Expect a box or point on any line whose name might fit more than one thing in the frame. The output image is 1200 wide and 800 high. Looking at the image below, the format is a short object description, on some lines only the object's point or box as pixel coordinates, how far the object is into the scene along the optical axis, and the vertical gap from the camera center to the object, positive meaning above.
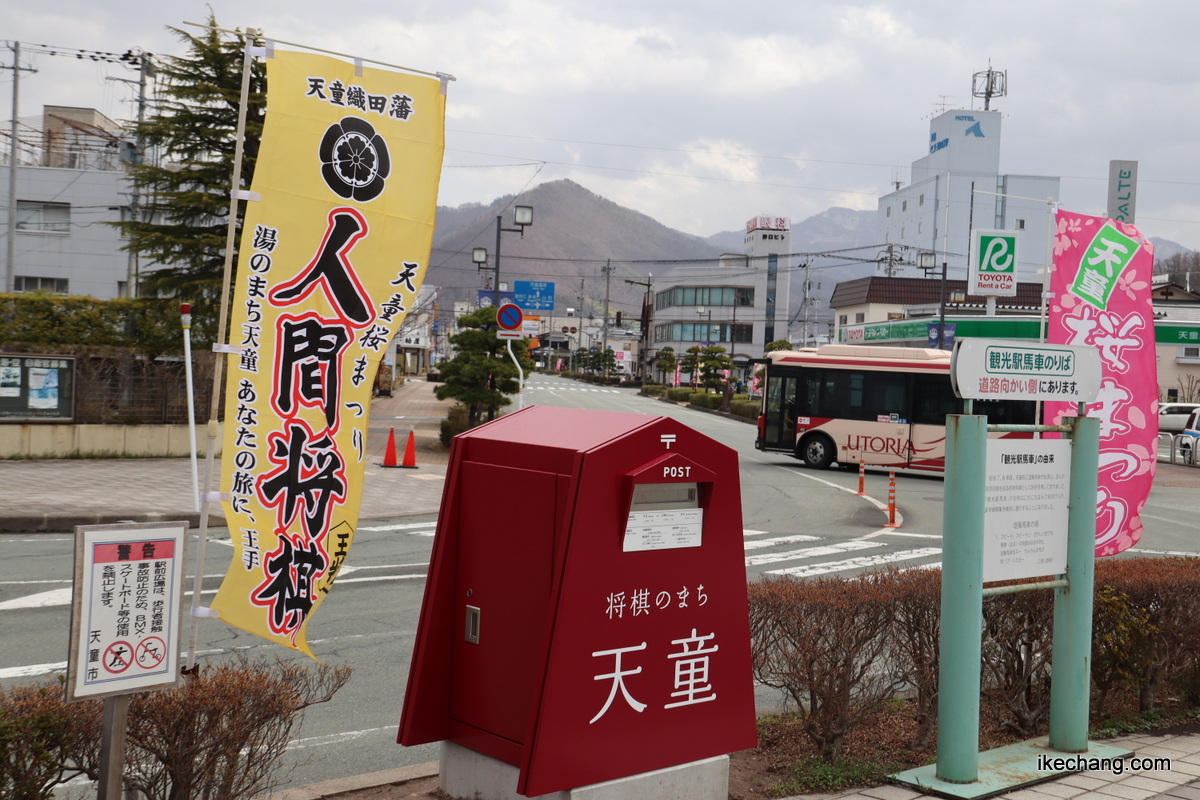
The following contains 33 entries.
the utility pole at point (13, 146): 32.88 +7.13
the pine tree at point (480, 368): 24.75 +0.11
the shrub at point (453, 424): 25.41 -1.43
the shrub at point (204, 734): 3.35 -1.35
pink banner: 7.16 +0.48
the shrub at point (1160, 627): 5.71 -1.34
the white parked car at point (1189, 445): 32.22 -1.33
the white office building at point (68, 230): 37.44 +4.88
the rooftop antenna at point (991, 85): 85.25 +27.99
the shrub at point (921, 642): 5.12 -1.35
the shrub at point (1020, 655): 5.43 -1.50
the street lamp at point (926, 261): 47.86 +6.75
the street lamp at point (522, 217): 28.21 +4.75
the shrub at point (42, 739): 2.95 -1.24
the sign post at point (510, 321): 21.22 +1.19
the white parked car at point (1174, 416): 42.12 -0.49
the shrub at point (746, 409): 47.78 -1.24
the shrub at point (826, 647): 4.80 -1.33
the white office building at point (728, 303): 92.06 +7.97
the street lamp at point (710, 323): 91.85 +5.83
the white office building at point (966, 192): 84.94 +18.61
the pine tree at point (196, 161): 19.47 +4.23
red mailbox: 3.59 -0.91
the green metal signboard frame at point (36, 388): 18.05 -0.70
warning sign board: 2.96 -0.82
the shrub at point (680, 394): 65.06 -0.84
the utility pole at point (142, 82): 29.80 +9.01
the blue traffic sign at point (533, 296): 44.79 +3.79
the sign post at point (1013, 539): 4.64 -0.74
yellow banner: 4.42 +0.29
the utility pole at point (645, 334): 94.94 +4.80
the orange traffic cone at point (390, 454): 21.22 -1.93
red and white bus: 23.80 -0.38
